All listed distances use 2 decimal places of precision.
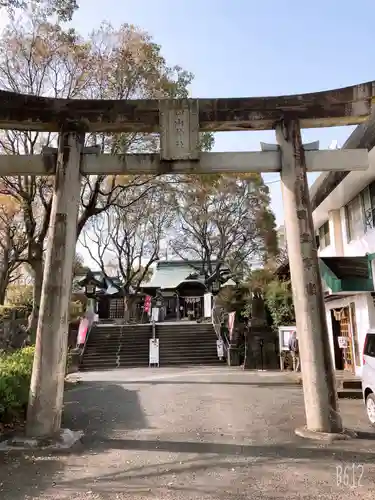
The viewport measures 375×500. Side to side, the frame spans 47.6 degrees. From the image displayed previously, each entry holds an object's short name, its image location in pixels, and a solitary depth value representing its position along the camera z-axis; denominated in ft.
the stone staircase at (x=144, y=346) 78.18
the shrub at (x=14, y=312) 70.84
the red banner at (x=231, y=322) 77.36
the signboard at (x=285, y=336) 59.93
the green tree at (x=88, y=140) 46.73
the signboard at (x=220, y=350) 77.46
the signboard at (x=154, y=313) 99.44
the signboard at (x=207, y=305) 114.66
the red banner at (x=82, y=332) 81.46
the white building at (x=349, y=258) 40.16
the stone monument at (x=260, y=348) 67.36
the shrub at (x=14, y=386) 25.50
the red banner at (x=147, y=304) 120.22
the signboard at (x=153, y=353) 74.95
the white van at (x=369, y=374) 26.48
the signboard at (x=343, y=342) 50.42
